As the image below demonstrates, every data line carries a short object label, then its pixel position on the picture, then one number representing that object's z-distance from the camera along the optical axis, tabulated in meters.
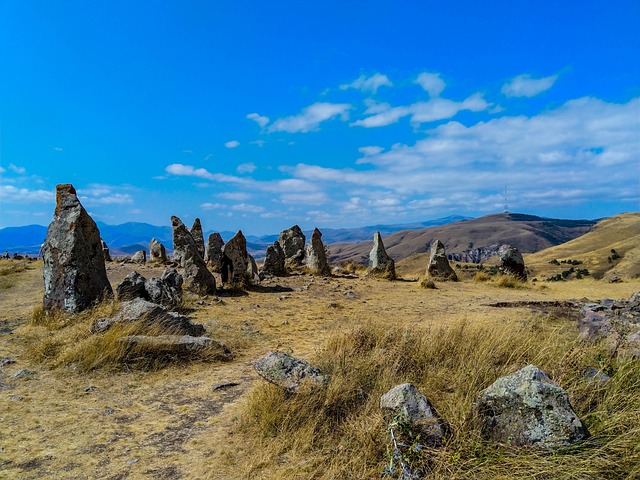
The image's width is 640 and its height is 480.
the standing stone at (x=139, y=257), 25.76
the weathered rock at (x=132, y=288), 9.99
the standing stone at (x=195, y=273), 13.17
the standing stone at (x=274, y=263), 18.53
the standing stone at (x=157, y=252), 24.69
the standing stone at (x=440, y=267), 19.20
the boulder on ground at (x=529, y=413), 3.25
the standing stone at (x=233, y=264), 14.67
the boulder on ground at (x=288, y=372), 4.39
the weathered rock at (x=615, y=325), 5.25
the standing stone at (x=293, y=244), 22.42
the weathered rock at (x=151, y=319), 7.31
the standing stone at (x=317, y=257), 19.70
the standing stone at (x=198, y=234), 23.78
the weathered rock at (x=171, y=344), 6.54
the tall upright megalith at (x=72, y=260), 9.16
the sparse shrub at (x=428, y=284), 16.44
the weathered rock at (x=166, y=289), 10.59
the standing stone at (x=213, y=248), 20.90
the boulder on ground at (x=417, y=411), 3.46
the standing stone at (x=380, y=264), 19.16
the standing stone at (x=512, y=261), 19.61
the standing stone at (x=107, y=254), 28.23
